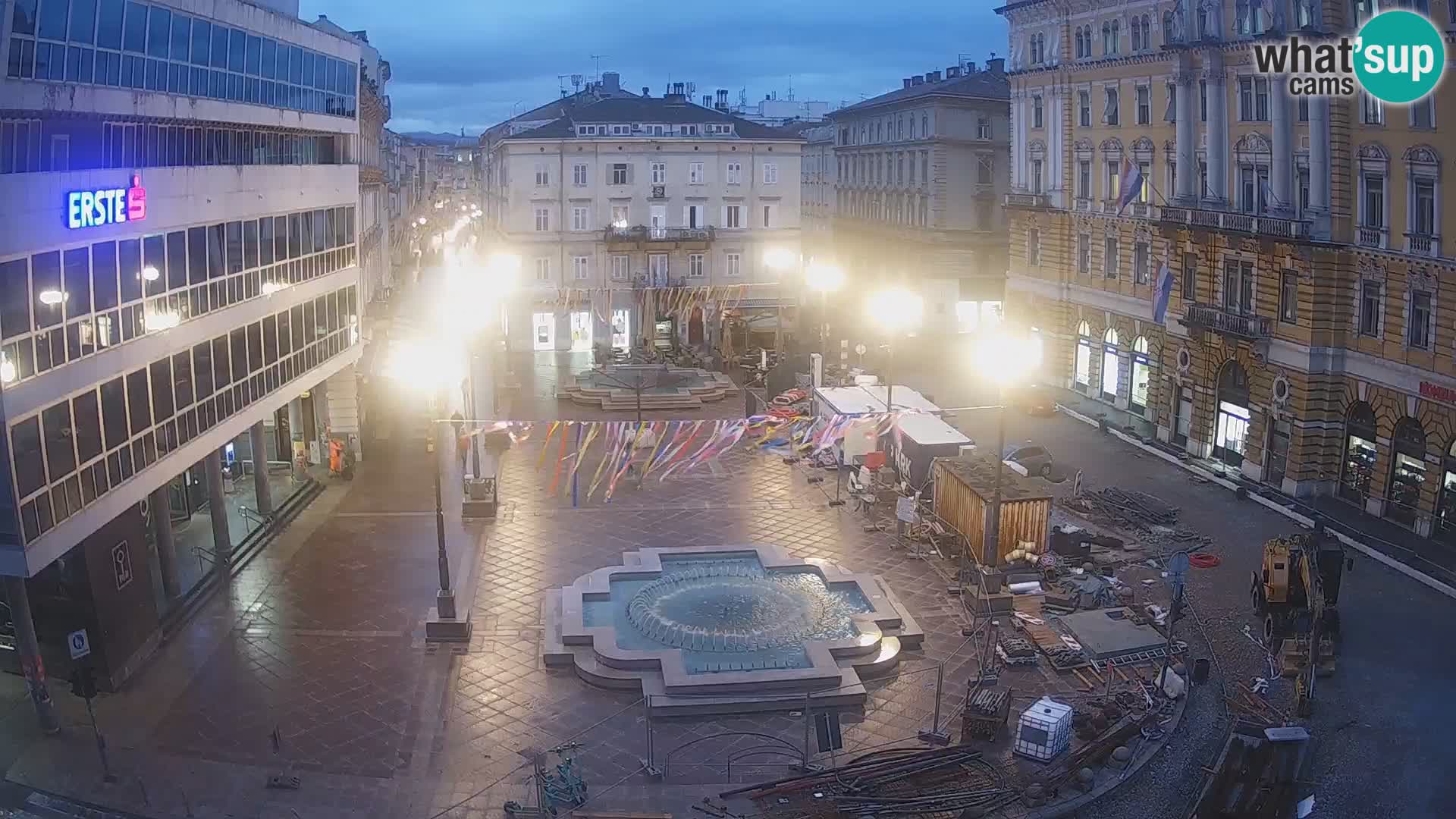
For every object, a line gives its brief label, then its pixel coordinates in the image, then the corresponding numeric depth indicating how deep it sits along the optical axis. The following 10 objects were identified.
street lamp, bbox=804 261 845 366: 69.62
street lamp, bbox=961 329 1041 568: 29.66
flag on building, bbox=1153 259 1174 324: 43.69
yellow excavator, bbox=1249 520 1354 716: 25.81
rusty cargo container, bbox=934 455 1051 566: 31.16
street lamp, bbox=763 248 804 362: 70.38
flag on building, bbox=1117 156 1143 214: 43.72
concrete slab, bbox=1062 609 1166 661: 26.12
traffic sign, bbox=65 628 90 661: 21.06
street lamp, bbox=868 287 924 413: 62.25
